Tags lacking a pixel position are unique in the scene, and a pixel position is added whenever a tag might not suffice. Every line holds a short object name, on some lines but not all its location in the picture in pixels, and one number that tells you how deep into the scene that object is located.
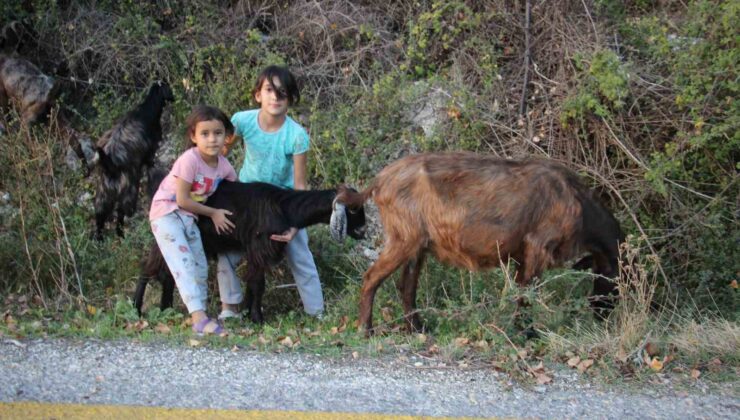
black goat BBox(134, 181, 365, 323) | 6.06
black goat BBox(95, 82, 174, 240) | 7.86
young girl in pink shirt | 5.80
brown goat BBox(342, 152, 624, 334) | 5.56
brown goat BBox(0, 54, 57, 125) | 8.83
